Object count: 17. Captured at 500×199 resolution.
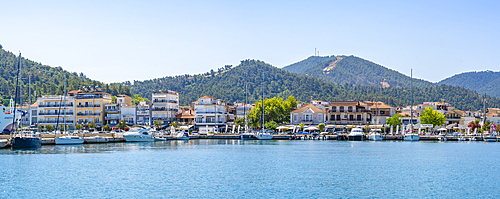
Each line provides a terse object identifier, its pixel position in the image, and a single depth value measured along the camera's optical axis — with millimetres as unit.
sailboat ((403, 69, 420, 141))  91688
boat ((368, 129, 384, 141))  92875
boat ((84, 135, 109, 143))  79850
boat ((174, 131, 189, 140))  96562
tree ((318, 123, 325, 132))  101594
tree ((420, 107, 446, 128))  102812
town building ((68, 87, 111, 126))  114438
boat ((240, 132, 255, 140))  98438
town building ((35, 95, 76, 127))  113938
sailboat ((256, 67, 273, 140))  95688
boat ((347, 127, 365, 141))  92975
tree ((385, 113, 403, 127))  102812
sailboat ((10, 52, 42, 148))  62219
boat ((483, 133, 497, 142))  92856
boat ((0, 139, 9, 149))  61938
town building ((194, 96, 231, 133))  114375
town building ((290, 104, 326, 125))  108562
